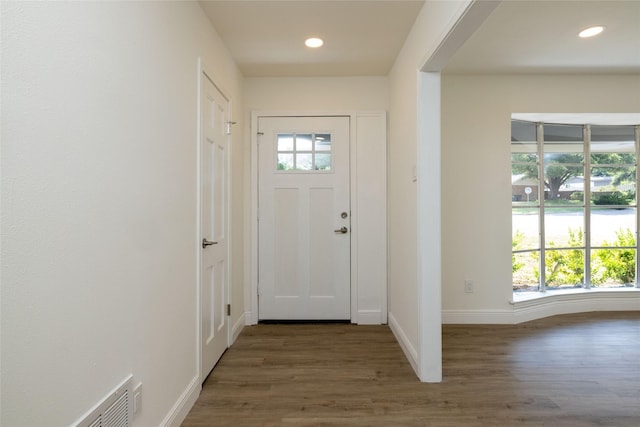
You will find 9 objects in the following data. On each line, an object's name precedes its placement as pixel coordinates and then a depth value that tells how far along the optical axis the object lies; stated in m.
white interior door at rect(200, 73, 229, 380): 2.25
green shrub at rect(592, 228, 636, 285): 4.04
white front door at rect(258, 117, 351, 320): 3.46
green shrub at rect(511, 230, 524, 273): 3.76
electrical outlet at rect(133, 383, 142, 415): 1.42
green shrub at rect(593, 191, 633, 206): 4.01
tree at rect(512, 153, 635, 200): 3.79
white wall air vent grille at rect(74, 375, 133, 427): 1.15
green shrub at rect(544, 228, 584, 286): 3.92
